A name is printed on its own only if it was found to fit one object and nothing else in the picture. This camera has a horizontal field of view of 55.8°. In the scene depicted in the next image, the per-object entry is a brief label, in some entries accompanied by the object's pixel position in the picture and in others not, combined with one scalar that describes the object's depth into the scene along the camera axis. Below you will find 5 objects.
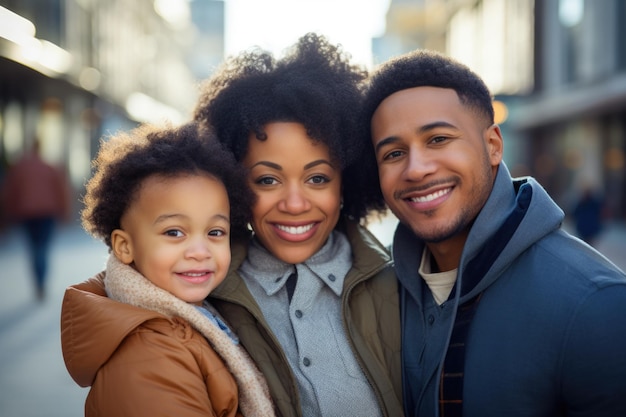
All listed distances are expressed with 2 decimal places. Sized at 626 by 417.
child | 1.98
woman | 2.36
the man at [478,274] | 1.97
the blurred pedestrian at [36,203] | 8.46
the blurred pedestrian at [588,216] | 11.82
